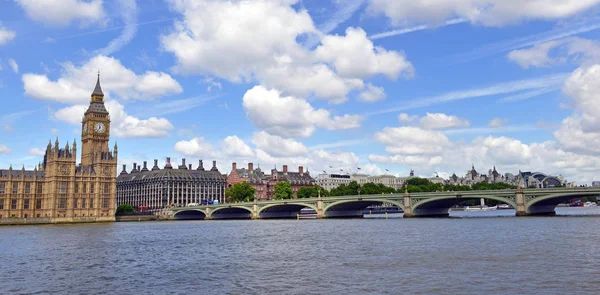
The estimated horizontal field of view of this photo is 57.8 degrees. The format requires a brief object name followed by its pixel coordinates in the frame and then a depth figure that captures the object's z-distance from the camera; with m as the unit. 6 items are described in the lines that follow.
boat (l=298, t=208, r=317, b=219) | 147.48
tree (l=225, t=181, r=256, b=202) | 178.12
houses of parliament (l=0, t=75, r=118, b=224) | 132.38
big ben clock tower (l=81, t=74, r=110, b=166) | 156.24
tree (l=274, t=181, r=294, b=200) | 173.50
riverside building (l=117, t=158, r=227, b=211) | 192.88
